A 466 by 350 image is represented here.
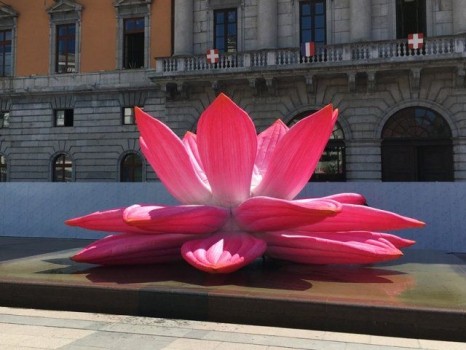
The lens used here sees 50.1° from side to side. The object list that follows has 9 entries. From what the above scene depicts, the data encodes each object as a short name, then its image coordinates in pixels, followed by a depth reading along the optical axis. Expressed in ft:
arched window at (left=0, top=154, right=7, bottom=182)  88.33
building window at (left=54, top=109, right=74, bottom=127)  85.71
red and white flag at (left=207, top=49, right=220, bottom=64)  73.46
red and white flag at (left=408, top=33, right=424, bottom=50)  65.51
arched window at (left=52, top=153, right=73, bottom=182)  84.94
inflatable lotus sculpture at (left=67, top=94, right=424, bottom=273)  20.66
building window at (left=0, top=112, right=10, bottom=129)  88.94
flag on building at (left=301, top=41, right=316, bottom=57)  69.10
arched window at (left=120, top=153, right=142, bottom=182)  81.51
